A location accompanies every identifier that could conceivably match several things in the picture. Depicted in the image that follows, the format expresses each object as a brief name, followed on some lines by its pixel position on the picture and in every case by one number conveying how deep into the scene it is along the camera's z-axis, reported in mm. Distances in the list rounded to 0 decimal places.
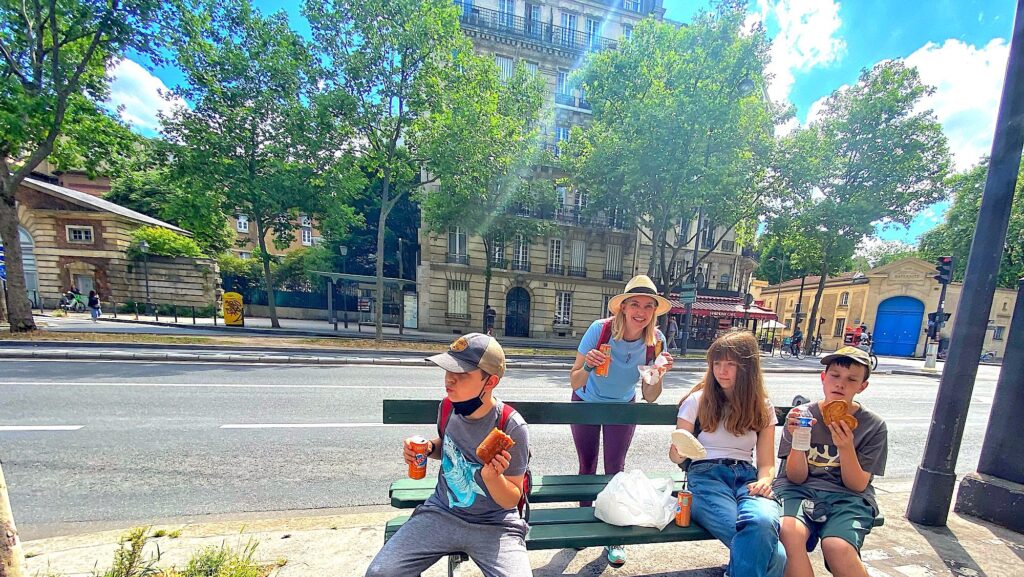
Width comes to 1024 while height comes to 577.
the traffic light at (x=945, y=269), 12767
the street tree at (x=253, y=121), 12922
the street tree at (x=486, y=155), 12953
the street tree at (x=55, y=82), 9016
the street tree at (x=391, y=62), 12102
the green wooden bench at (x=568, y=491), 2012
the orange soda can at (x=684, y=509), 2109
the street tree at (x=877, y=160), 17578
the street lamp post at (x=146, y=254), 19986
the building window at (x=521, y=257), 21288
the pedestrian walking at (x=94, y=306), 16578
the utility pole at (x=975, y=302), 2764
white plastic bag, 2068
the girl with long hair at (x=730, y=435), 2047
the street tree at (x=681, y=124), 12875
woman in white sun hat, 2648
